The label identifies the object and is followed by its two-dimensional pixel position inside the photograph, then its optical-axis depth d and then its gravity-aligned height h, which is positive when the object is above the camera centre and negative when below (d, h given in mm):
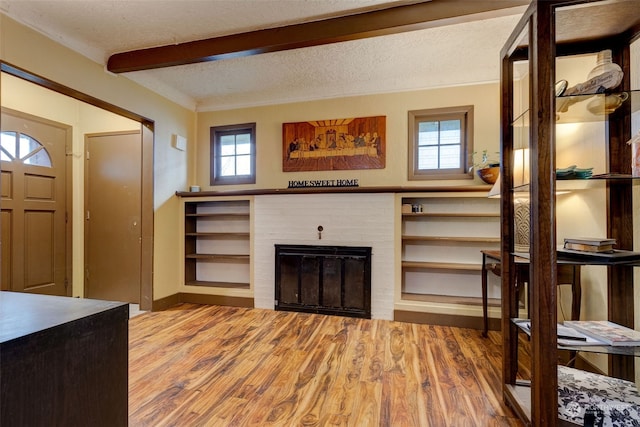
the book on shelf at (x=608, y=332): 1354 -579
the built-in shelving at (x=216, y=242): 3744 -366
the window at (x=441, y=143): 3207 +812
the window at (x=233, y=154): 3846 +813
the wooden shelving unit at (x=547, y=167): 1249 +237
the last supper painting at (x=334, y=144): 3412 +852
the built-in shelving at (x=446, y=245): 3031 -329
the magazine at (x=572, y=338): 1346 -585
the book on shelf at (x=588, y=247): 1421 -163
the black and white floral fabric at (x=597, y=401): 1264 -845
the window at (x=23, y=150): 2939 +681
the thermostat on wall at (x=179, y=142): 3619 +916
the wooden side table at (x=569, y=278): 1858 -416
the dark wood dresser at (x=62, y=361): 622 -360
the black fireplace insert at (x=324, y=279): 3139 -723
